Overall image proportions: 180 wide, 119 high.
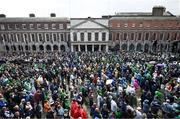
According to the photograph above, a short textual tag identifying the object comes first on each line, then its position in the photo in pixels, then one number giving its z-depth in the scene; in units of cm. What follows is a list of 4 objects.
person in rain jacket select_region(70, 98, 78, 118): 1262
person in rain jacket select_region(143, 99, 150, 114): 1259
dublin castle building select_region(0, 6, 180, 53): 4722
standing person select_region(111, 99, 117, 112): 1291
